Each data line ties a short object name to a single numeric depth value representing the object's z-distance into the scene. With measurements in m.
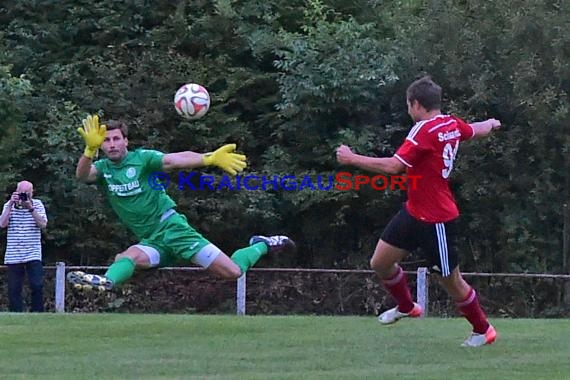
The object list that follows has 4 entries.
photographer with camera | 31.17
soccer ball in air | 23.78
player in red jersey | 17.19
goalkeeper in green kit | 19.47
